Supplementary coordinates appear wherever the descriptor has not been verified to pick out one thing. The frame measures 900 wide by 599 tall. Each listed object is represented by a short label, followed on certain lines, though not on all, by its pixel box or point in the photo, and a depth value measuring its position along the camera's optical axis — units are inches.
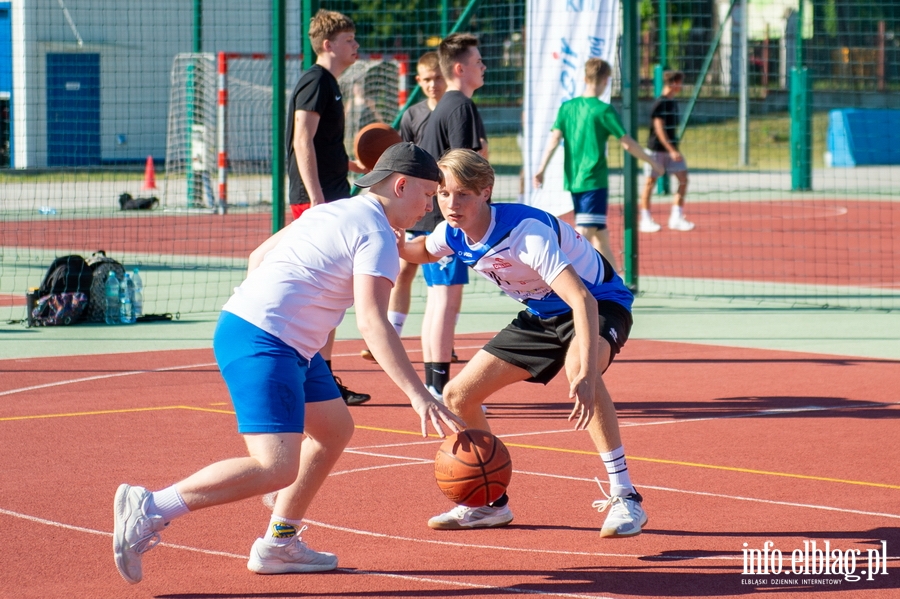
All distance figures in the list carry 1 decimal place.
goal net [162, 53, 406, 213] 953.5
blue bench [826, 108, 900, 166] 1520.7
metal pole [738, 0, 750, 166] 1174.7
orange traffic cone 1054.4
